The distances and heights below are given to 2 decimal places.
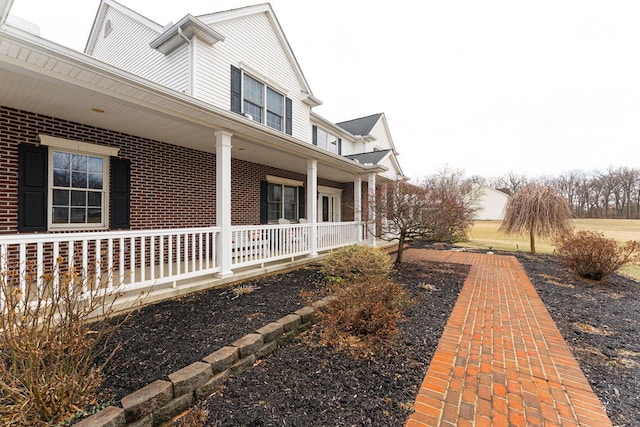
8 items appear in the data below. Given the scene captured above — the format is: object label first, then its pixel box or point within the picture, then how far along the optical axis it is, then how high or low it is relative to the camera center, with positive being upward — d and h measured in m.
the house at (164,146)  3.85 +1.71
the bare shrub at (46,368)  1.73 -1.06
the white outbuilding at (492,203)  42.72 +2.31
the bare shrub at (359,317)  3.29 -1.33
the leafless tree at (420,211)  7.17 +0.16
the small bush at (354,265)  5.55 -1.05
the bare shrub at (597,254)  6.31 -0.91
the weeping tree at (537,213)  10.29 +0.16
